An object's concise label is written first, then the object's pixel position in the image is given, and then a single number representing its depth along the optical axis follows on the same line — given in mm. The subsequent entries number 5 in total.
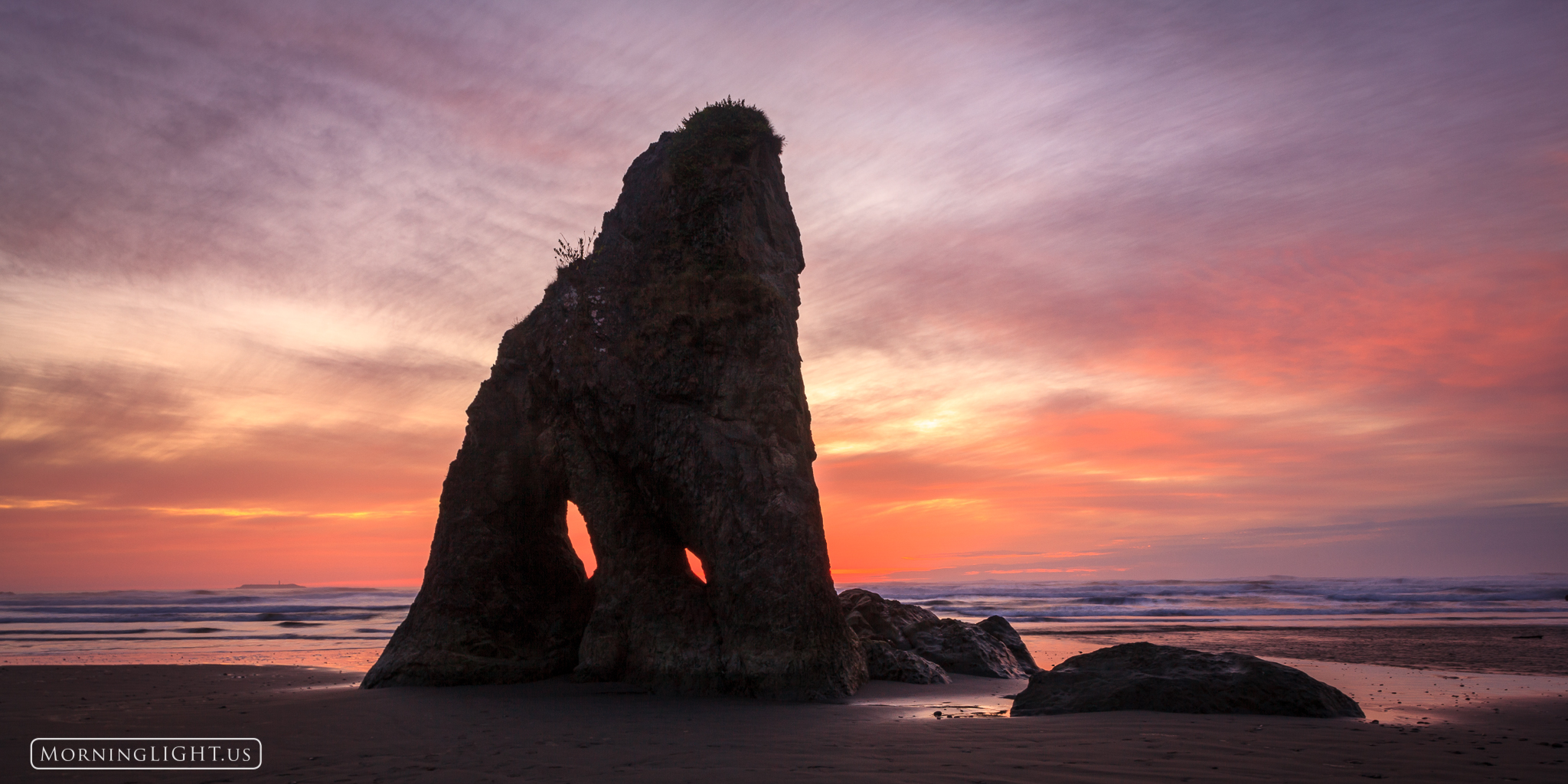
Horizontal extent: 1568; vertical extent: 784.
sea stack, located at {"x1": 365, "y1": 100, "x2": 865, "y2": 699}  10172
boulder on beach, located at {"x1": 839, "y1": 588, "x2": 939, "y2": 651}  13688
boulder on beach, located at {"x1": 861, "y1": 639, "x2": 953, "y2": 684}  11594
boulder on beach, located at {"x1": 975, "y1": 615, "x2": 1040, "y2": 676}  13886
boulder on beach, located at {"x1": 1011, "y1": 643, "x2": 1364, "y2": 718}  7727
